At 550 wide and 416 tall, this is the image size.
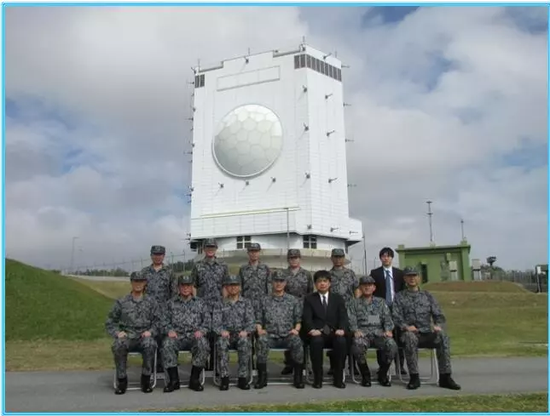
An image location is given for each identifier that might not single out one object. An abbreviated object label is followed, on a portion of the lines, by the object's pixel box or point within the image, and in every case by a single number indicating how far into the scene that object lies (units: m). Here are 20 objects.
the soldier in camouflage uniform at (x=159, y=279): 7.82
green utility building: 45.50
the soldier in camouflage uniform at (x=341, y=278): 8.29
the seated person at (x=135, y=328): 6.78
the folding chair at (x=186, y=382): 6.92
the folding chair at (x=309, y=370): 7.34
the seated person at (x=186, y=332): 6.88
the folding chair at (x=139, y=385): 6.91
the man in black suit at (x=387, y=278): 8.09
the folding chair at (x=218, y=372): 7.12
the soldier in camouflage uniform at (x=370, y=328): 7.14
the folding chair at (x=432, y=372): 7.36
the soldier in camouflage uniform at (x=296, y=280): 8.20
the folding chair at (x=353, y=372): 7.33
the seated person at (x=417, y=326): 6.98
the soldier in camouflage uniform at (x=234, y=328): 6.94
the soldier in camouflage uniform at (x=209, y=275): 8.12
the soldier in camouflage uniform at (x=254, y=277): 8.22
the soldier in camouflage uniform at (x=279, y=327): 7.04
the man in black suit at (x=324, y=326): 7.00
